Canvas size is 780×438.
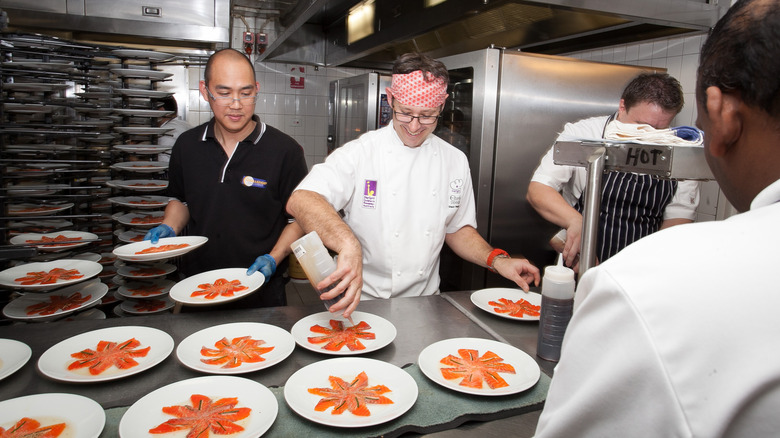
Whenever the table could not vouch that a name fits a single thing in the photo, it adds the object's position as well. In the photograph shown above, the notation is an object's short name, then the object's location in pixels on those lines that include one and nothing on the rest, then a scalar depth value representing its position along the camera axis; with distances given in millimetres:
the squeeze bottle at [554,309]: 1186
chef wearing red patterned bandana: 1873
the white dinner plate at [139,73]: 2768
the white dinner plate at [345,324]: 1284
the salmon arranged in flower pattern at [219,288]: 1574
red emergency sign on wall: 5645
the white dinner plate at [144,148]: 2816
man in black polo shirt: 2215
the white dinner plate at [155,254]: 1685
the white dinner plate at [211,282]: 1513
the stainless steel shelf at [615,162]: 890
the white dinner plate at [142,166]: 2796
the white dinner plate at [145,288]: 2651
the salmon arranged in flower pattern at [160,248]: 1881
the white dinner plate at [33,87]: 2535
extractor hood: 2264
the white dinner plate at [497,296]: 1664
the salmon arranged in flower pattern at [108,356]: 1162
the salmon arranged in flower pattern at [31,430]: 910
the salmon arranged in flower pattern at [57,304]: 1845
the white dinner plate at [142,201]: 2812
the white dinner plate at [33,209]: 2592
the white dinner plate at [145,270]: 2545
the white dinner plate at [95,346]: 1114
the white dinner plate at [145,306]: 2690
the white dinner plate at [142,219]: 2818
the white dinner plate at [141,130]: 2820
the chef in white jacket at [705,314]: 471
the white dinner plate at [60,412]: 923
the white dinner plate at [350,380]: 972
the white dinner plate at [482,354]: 1104
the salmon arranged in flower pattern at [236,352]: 1209
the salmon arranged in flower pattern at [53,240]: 2501
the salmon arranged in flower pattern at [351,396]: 1019
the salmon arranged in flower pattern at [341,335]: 1305
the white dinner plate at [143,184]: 2803
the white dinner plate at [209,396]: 925
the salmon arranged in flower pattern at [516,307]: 1597
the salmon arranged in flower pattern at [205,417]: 938
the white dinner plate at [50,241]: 2451
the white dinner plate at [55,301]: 1790
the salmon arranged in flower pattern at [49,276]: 1680
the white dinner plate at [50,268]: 1649
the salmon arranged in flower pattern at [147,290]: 2658
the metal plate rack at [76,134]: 2576
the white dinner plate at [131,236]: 2766
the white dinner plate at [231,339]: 1171
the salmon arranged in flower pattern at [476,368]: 1136
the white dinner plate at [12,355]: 1114
